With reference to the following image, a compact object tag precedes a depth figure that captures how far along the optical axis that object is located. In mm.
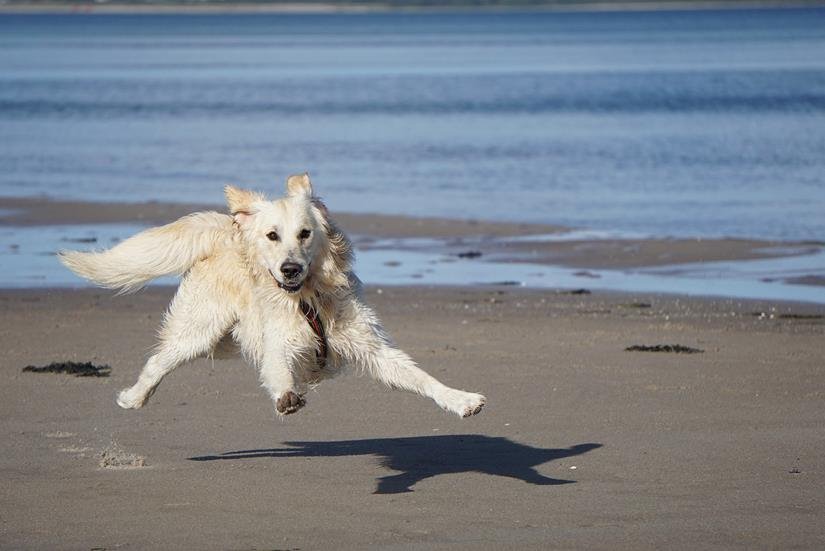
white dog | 13273
